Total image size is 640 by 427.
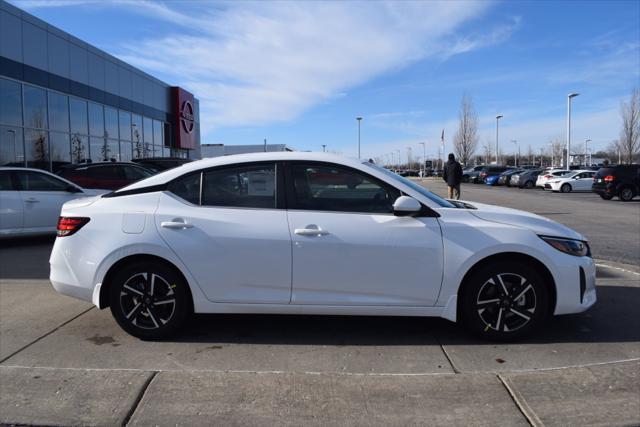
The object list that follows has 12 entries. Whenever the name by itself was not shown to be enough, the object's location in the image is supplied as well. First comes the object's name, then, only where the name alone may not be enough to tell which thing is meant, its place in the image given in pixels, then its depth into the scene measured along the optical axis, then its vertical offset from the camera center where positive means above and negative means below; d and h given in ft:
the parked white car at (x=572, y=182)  107.14 -1.52
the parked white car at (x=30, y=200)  29.48 -1.29
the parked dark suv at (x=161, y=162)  58.90 +1.77
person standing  51.96 +0.26
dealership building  55.93 +10.61
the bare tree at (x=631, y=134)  184.24 +14.76
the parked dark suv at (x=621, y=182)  74.69 -1.09
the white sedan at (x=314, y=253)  13.65 -2.08
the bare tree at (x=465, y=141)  229.86 +15.77
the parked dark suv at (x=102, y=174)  42.37 +0.29
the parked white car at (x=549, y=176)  111.07 -0.22
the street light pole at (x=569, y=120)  149.89 +16.08
